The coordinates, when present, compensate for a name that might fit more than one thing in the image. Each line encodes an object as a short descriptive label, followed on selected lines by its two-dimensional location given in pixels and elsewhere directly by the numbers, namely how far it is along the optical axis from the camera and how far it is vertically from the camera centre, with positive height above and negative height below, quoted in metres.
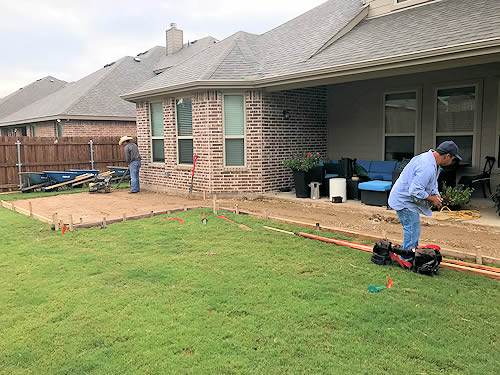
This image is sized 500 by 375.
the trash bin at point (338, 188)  9.48 -0.95
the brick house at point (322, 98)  8.94 +1.23
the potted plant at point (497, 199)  7.35 -0.95
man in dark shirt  12.83 -0.44
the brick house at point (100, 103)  19.34 +2.25
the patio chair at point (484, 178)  8.76 -0.70
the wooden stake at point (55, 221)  7.44 -1.29
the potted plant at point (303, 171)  10.10 -0.61
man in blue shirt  4.60 -0.50
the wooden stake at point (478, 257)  5.10 -1.36
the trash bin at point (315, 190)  9.92 -1.03
